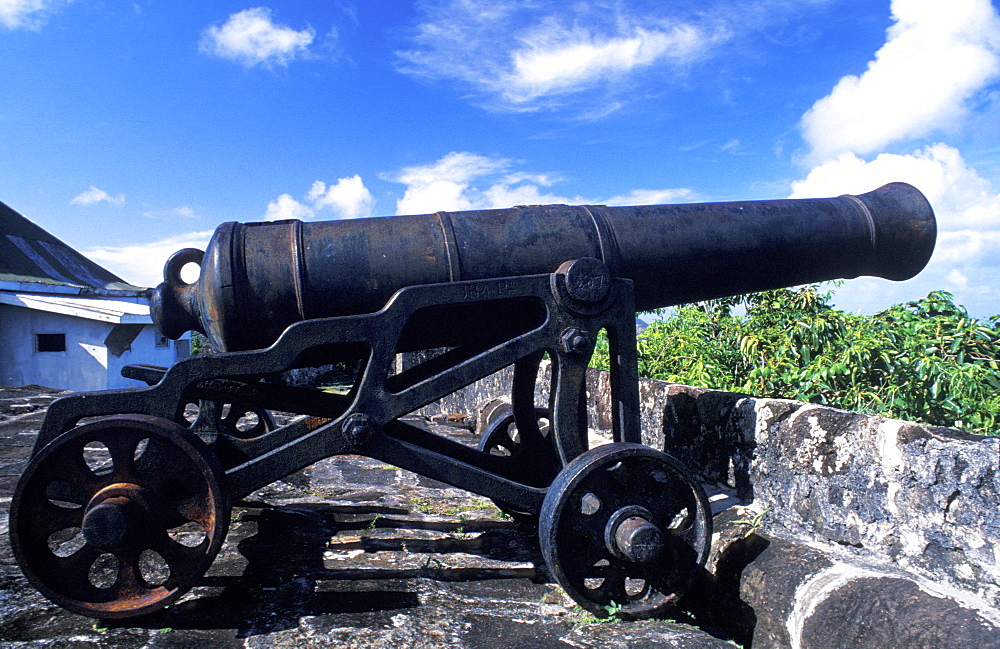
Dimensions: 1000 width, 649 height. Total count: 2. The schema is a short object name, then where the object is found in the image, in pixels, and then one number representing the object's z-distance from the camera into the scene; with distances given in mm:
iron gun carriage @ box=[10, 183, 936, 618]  2350
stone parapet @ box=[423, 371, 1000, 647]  1902
